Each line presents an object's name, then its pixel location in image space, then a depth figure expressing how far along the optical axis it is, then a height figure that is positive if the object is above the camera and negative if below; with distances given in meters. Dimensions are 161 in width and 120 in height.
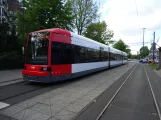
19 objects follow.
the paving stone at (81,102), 6.57 -1.75
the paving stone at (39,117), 4.93 -1.73
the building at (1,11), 45.84 +12.26
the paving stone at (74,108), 5.81 -1.75
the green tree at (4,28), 23.66 +3.99
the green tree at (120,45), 82.53 +5.96
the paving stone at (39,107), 5.71 -1.69
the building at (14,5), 46.33 +14.75
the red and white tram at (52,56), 9.37 +0.07
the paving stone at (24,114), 4.98 -1.70
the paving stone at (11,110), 5.25 -1.68
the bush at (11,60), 17.36 -0.33
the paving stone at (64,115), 5.09 -1.76
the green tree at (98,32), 33.44 +5.56
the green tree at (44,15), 19.36 +4.86
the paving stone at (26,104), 5.92 -1.66
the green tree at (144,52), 127.53 +3.78
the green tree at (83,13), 32.12 +8.27
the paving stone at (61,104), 6.17 -1.72
